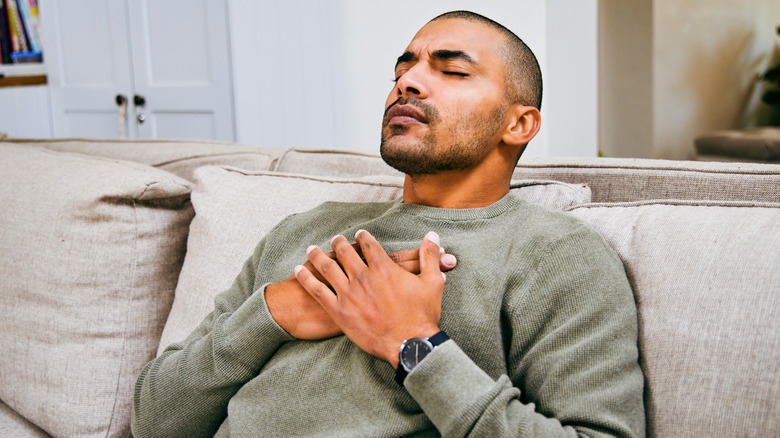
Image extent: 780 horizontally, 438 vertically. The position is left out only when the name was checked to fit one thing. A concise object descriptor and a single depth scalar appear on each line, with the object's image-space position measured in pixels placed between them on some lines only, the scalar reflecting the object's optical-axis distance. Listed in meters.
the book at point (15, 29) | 3.67
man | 0.75
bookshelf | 3.64
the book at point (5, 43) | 3.74
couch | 0.89
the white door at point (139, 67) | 2.86
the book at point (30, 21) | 3.64
